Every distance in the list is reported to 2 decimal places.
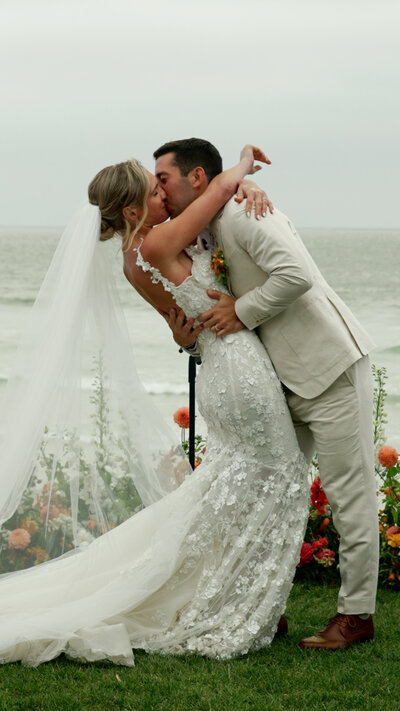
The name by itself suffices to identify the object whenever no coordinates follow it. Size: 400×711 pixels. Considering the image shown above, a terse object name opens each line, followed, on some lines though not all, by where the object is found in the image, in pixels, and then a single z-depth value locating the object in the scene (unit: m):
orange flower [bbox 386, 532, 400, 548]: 5.51
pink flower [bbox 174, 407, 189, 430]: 6.17
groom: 4.19
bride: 4.20
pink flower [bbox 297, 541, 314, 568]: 5.60
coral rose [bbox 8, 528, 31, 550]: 4.24
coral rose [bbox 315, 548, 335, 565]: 5.63
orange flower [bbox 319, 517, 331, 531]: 5.73
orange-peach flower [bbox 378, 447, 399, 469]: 5.91
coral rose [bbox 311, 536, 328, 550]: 5.64
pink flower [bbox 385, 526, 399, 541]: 5.59
